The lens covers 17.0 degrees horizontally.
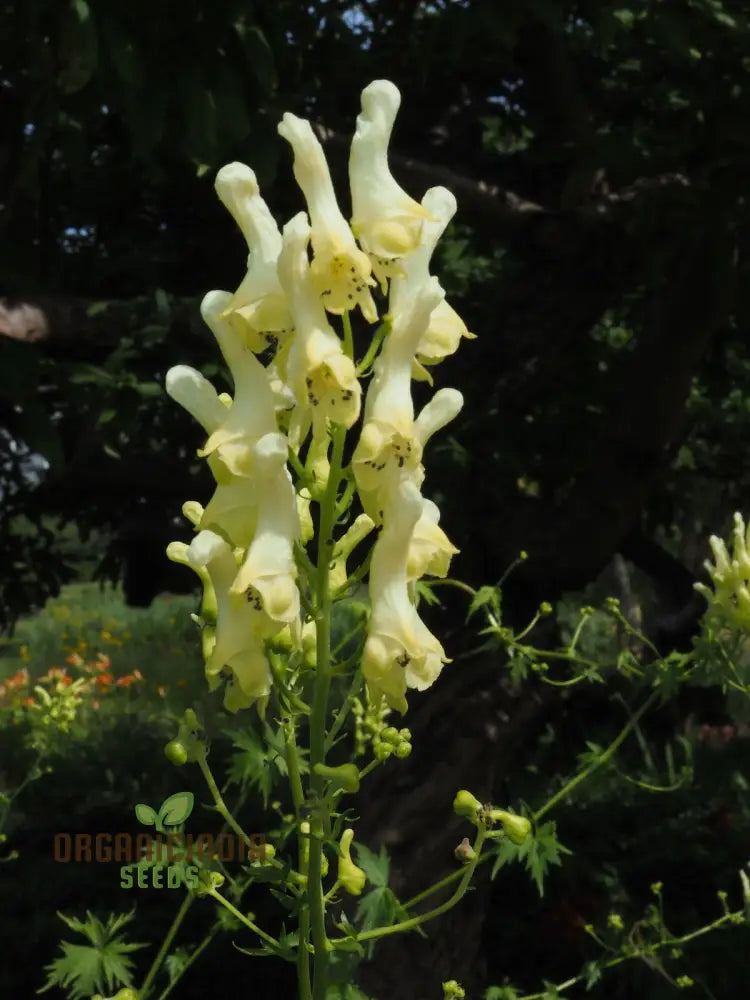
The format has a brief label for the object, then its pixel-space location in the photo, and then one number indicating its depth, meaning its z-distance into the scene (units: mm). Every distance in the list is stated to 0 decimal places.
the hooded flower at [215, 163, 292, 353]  346
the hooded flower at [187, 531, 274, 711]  341
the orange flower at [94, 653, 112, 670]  1728
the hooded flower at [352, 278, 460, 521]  341
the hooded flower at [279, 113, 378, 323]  338
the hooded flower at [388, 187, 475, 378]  355
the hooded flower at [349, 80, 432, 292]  345
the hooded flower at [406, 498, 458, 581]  355
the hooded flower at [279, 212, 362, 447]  335
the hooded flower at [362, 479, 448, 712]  342
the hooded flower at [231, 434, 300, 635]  336
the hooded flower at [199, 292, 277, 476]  345
